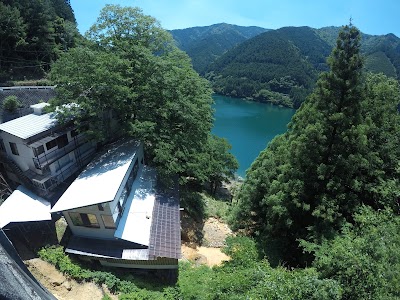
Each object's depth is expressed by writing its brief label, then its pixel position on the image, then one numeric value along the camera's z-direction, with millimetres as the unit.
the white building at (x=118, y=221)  12555
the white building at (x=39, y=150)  15078
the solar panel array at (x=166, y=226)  12830
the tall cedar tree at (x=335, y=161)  13195
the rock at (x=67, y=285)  11219
